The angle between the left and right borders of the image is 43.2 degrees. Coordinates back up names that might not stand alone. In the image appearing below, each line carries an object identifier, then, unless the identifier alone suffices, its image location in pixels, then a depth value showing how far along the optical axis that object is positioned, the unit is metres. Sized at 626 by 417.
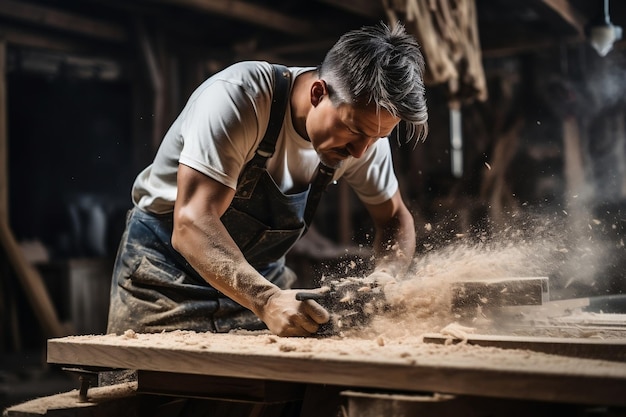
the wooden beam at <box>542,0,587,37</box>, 6.85
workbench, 1.78
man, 2.74
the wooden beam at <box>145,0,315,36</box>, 6.46
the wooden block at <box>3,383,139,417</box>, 2.34
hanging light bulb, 6.34
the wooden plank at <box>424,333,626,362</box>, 2.09
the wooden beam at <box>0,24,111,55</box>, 7.27
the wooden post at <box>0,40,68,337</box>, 6.97
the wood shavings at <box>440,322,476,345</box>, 2.30
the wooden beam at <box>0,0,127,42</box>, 6.82
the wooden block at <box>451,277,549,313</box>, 2.75
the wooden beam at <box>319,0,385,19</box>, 6.73
